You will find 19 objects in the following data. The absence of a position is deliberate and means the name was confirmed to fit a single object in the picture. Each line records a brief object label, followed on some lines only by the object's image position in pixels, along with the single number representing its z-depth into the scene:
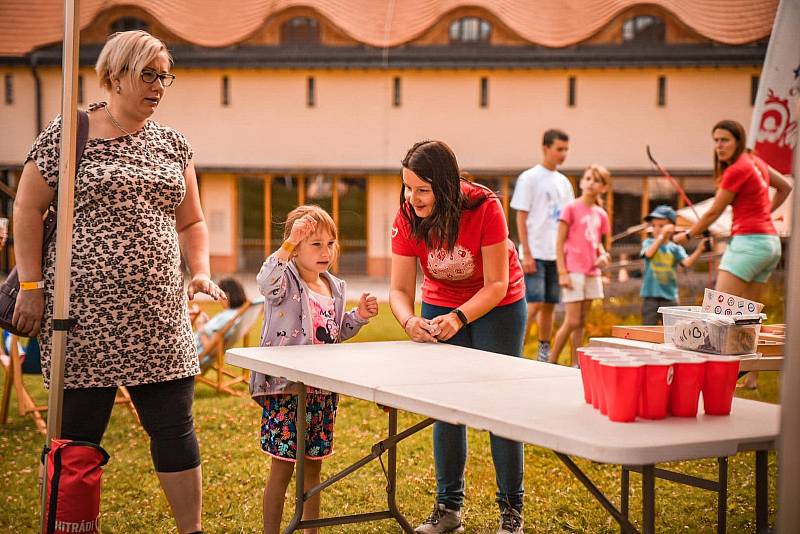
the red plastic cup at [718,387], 1.97
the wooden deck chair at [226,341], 6.07
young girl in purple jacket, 2.95
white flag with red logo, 5.62
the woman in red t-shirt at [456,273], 3.01
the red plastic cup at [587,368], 2.04
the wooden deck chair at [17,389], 5.18
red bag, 2.51
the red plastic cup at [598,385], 1.95
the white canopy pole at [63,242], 2.47
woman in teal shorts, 4.54
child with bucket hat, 6.58
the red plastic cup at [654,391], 1.89
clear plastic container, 2.67
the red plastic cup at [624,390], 1.87
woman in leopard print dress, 2.58
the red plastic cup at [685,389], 1.92
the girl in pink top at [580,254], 6.33
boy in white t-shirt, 6.50
